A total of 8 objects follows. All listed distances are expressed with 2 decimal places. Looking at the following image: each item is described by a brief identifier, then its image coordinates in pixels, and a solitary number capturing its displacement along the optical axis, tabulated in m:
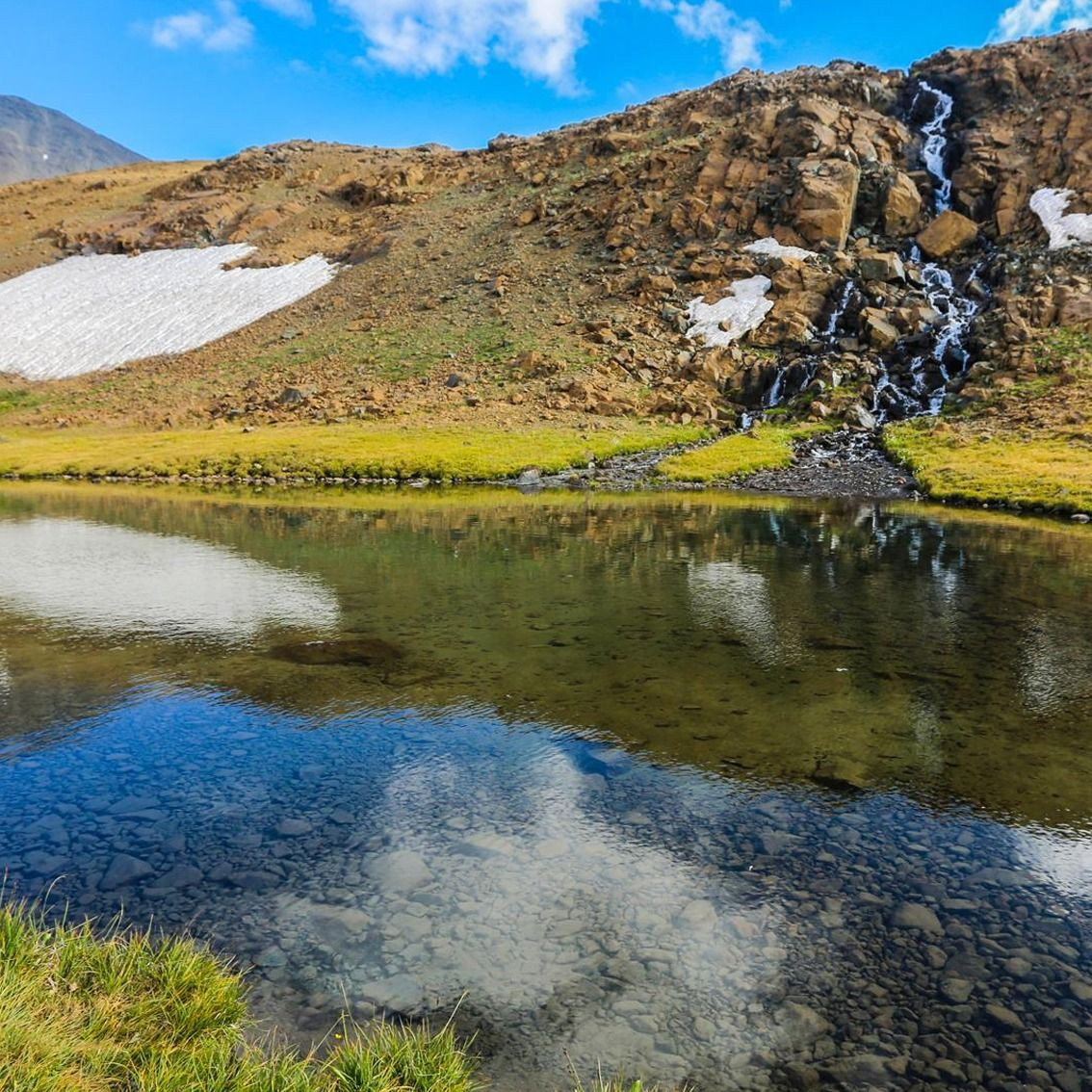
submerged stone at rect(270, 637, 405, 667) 15.77
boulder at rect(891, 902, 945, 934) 7.45
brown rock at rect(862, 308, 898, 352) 70.56
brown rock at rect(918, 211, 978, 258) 80.38
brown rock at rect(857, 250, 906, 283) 76.62
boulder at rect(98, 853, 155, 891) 8.01
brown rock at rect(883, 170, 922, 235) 82.94
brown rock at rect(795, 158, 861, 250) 80.75
